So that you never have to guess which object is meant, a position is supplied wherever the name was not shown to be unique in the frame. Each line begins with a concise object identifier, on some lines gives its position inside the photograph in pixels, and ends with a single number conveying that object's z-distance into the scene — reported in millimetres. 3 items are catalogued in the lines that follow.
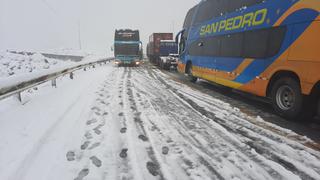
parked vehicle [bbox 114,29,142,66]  22415
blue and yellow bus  5096
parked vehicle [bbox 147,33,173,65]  24256
